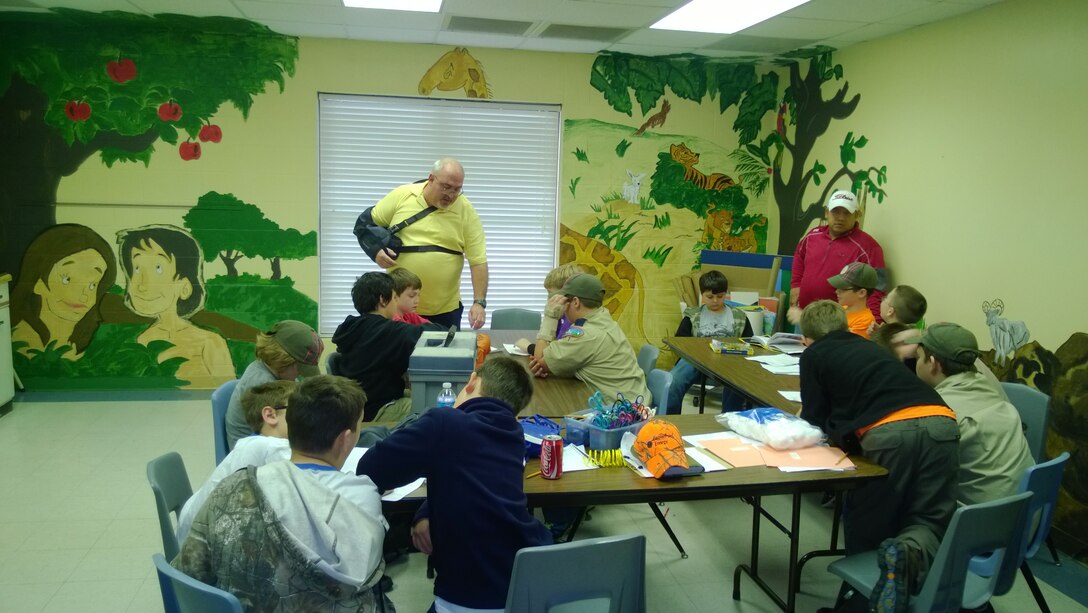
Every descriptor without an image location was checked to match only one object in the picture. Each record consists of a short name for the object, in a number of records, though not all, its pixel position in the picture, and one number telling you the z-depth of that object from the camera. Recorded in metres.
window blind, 5.95
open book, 4.60
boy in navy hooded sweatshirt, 2.00
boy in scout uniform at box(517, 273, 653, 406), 3.59
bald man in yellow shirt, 4.39
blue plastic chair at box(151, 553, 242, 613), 1.60
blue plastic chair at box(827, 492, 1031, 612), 2.19
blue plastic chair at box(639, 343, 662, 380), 4.10
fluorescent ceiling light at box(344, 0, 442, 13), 4.59
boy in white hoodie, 1.67
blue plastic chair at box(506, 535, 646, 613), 1.81
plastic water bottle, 2.59
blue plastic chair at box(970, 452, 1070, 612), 2.43
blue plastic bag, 2.63
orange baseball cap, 2.47
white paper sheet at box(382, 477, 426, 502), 2.28
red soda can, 2.41
